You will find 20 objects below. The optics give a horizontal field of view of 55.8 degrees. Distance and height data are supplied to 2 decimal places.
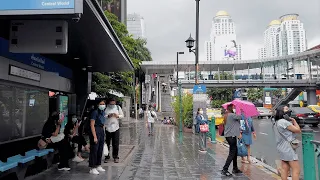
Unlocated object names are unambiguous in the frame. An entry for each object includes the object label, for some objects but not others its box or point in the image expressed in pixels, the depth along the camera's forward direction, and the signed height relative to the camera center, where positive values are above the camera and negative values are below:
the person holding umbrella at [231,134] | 7.28 -0.71
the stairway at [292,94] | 53.33 +1.99
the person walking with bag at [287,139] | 5.61 -0.65
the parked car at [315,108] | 24.64 -0.26
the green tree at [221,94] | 59.83 +2.35
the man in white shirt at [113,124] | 8.39 -0.54
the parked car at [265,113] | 44.74 -1.21
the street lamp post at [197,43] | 14.55 +3.17
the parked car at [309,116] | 23.70 -0.86
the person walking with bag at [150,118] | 18.07 -0.81
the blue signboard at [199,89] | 15.16 +0.79
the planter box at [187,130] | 19.80 -1.66
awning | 5.29 +1.55
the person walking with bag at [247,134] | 9.01 -0.88
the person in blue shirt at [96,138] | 7.10 -0.81
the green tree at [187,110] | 19.95 -0.36
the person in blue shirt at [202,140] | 11.05 -1.30
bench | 5.39 -1.12
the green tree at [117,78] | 18.36 +1.80
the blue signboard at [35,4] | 4.16 +1.39
